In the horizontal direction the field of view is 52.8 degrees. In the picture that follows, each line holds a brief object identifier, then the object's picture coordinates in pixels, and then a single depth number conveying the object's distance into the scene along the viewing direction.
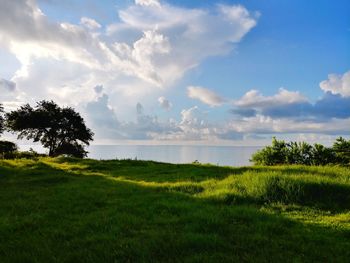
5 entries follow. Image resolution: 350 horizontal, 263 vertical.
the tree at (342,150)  27.25
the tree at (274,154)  30.56
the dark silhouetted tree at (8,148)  50.19
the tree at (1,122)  47.57
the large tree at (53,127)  55.78
